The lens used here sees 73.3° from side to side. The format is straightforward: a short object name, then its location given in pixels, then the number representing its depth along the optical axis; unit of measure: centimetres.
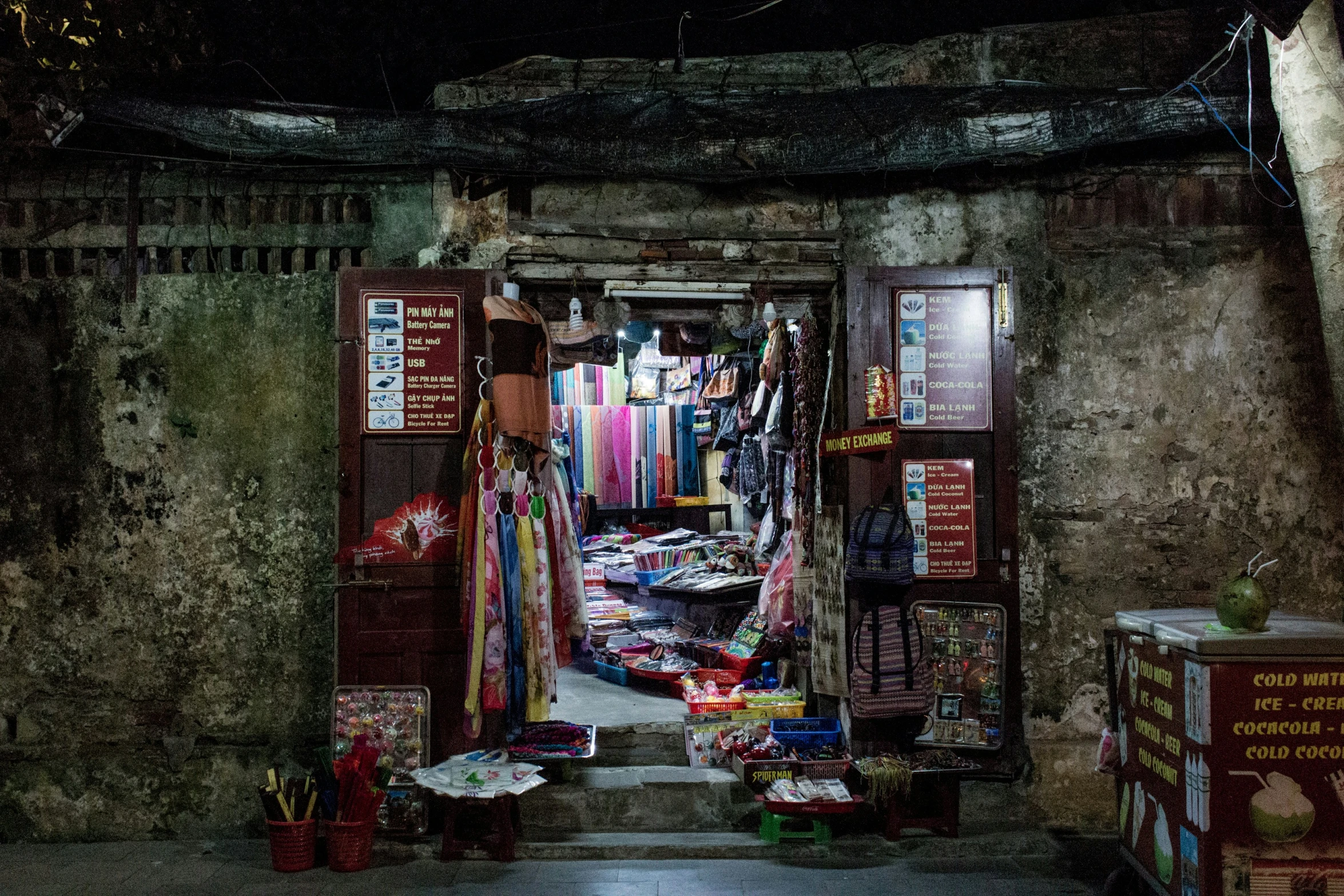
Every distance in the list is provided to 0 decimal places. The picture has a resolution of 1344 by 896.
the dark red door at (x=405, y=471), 530
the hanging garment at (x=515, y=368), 520
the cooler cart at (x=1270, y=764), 334
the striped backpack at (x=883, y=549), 523
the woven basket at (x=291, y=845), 480
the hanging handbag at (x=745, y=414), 905
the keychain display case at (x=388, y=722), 522
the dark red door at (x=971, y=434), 549
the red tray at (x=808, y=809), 502
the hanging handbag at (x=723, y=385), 948
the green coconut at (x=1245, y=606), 345
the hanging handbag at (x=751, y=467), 930
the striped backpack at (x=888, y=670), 532
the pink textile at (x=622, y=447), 1155
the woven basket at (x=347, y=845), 482
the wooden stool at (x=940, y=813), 517
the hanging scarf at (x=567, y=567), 578
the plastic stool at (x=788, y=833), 513
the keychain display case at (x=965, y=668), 542
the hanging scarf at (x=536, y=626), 538
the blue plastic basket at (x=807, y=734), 575
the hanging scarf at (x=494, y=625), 517
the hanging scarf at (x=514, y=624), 533
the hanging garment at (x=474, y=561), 512
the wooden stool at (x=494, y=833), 493
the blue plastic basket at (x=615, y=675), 820
